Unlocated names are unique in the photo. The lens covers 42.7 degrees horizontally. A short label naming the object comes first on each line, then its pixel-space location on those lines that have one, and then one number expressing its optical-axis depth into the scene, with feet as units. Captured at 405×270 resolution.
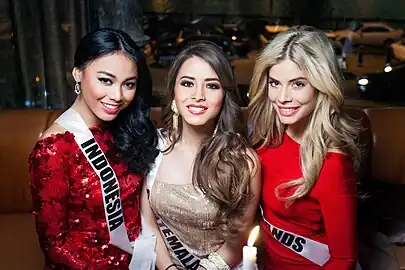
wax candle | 2.93
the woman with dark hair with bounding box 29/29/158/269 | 4.59
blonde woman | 4.43
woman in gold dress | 4.71
